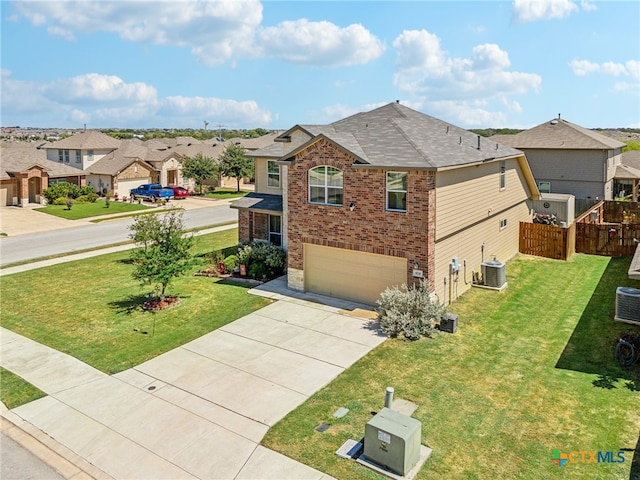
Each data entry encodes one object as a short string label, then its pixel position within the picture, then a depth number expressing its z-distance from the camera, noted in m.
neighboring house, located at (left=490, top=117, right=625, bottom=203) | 33.66
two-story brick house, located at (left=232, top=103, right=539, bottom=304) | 15.90
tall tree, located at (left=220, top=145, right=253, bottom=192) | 51.78
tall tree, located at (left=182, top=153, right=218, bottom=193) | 51.69
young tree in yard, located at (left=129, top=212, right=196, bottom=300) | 16.75
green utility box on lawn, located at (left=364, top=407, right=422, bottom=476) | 8.37
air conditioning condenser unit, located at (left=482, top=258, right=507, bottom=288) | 18.84
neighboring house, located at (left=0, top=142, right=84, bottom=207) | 43.59
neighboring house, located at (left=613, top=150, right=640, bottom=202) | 38.00
